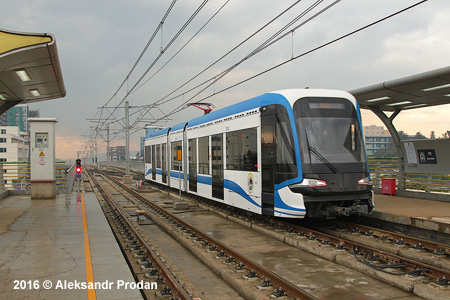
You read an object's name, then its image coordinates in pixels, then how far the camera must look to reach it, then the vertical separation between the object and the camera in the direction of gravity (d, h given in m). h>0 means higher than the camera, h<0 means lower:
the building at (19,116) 176.25 +20.60
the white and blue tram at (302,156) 9.40 +0.05
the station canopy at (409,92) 10.03 +1.92
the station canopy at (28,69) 8.19 +2.34
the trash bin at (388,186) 14.87 -1.11
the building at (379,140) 114.38 +4.79
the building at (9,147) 102.88 +4.01
